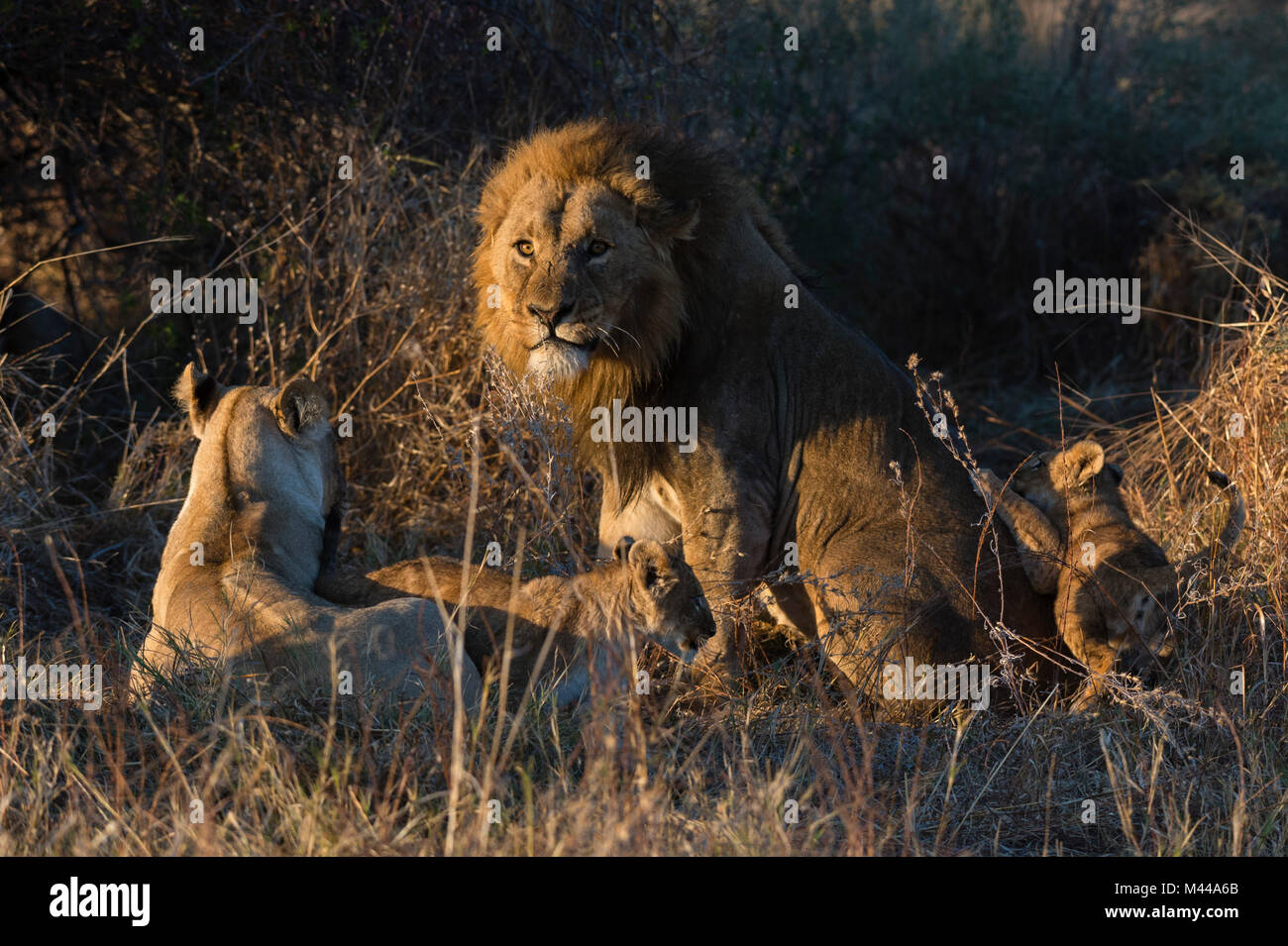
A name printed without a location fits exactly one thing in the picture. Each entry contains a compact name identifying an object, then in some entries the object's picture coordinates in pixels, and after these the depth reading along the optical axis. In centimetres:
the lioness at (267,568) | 887
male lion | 987
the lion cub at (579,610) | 907
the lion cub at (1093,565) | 986
